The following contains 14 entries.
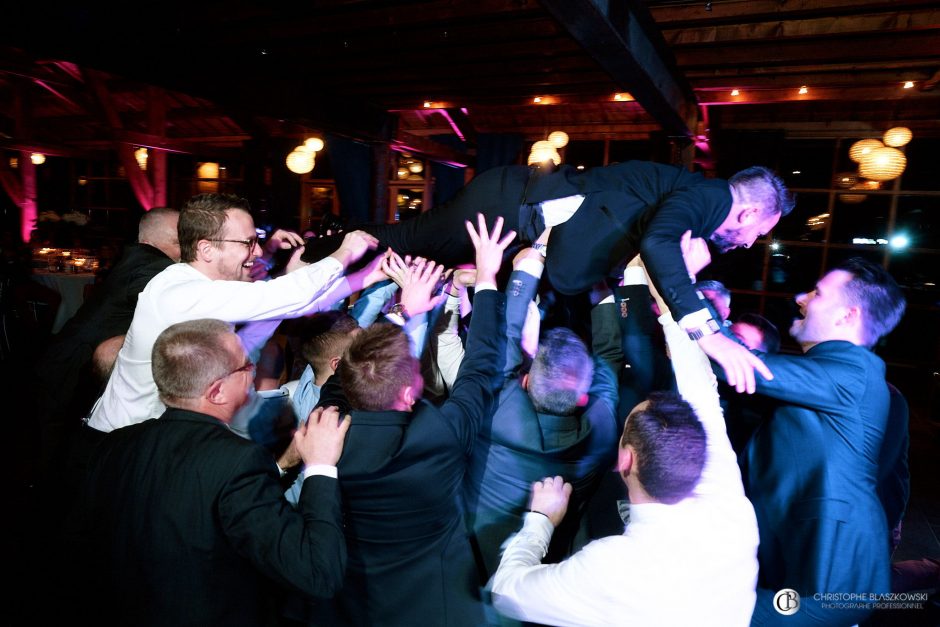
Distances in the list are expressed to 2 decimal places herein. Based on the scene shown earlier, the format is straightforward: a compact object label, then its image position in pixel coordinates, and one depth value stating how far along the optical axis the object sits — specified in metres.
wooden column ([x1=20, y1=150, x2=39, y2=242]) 10.51
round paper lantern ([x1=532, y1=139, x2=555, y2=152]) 6.99
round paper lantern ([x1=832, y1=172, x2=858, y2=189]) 7.73
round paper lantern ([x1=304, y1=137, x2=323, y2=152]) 8.09
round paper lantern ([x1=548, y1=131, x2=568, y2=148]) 7.21
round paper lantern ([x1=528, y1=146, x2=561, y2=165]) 7.00
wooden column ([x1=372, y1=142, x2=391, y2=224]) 5.89
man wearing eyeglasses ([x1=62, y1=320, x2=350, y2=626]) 1.25
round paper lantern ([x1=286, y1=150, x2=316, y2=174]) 7.88
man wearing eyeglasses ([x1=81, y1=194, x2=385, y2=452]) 1.81
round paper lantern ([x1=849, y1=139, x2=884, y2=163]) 5.98
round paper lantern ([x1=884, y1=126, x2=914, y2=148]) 6.05
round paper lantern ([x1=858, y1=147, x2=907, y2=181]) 5.90
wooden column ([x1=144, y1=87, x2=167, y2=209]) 8.70
